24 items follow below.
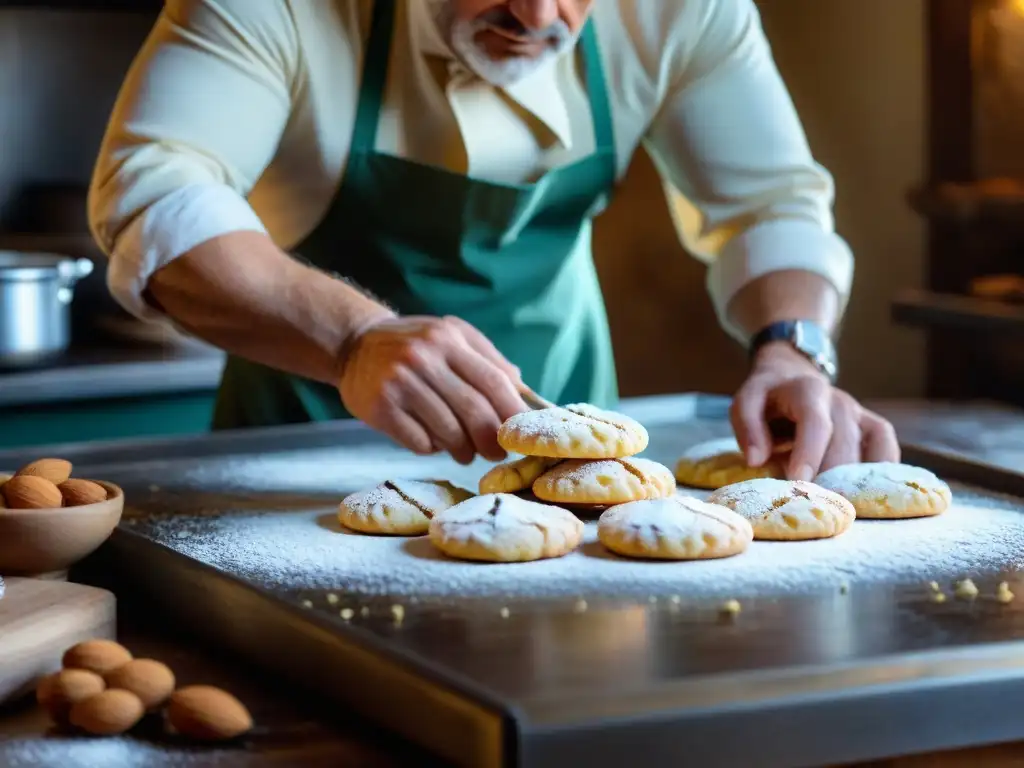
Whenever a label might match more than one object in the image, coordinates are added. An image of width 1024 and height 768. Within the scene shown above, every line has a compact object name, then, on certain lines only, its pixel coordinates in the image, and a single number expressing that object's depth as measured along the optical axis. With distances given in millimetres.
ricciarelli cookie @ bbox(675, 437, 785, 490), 1520
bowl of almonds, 1099
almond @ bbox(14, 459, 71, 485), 1177
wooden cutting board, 949
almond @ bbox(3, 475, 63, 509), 1116
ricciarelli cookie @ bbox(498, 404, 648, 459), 1299
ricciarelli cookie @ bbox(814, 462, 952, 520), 1351
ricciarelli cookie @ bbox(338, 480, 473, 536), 1276
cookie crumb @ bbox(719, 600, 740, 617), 1024
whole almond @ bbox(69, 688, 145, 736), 867
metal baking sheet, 804
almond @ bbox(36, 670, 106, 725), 882
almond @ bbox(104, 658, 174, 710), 894
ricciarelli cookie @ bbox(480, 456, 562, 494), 1363
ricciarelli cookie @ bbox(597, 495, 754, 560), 1171
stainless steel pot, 2887
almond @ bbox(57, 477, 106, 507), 1150
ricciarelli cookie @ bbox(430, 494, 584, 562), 1162
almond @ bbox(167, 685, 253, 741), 856
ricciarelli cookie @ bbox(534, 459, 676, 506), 1301
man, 1582
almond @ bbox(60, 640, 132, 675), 923
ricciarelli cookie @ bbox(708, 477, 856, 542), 1257
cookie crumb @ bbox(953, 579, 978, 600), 1069
